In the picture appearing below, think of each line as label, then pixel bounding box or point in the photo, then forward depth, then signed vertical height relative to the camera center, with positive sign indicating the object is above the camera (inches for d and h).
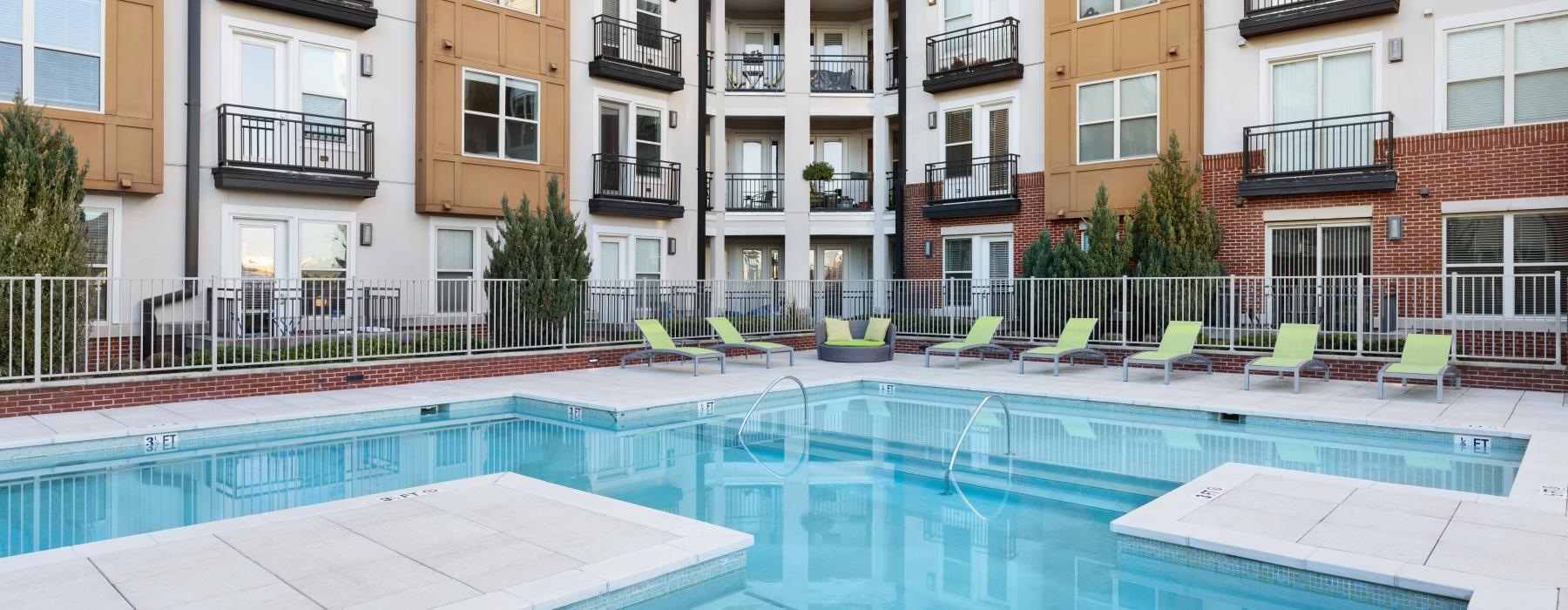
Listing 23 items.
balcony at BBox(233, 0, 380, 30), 573.0 +186.1
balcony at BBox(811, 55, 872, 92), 936.3 +235.8
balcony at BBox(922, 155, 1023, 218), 768.3 +100.0
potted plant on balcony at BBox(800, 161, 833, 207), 871.1 +122.9
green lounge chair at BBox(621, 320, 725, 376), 574.9 -30.8
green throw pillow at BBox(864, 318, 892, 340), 719.1 -22.4
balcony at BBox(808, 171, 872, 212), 912.9 +111.2
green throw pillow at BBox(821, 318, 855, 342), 711.7 -23.4
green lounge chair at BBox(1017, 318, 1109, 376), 573.0 -28.7
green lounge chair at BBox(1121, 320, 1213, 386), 531.5 -28.4
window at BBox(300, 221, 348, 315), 601.9 +32.8
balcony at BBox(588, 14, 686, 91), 740.0 +211.0
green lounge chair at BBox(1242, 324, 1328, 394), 484.1 -29.6
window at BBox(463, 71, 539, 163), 668.7 +137.0
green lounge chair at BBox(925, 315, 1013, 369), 632.4 -28.1
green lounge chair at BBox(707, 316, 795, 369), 621.6 -28.7
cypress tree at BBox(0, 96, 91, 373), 387.9 +30.3
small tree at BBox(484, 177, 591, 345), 561.9 +18.1
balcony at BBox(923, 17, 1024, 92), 764.0 +214.3
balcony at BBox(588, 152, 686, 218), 743.7 +96.2
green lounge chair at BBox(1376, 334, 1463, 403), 438.3 -29.4
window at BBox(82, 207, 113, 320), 503.2 +33.0
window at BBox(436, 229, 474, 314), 663.8 +33.6
